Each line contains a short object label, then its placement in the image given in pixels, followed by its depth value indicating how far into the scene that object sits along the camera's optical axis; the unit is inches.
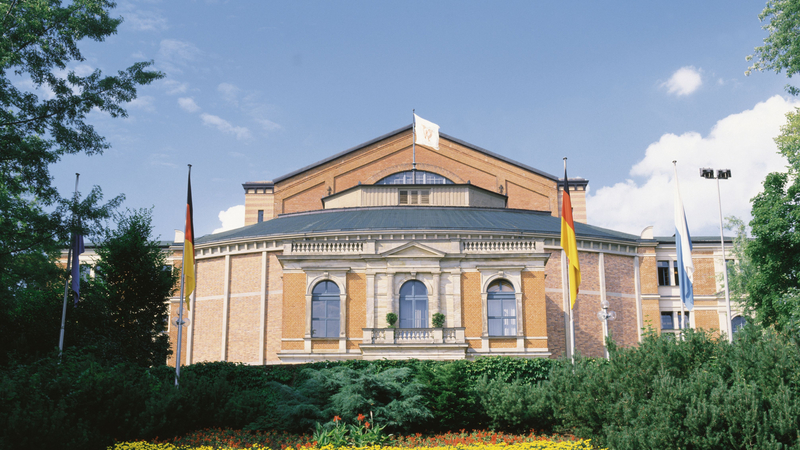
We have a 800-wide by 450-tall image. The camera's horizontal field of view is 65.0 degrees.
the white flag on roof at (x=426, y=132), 1975.9
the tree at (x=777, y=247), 1090.7
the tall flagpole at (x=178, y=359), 859.0
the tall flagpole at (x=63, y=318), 1001.2
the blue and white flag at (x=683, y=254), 1024.2
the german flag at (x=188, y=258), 1016.2
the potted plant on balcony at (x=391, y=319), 1232.9
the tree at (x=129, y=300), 1052.5
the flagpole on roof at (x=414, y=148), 1974.7
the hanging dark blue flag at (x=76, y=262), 1026.1
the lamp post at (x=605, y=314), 1001.6
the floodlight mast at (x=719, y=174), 1250.0
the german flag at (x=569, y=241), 909.8
